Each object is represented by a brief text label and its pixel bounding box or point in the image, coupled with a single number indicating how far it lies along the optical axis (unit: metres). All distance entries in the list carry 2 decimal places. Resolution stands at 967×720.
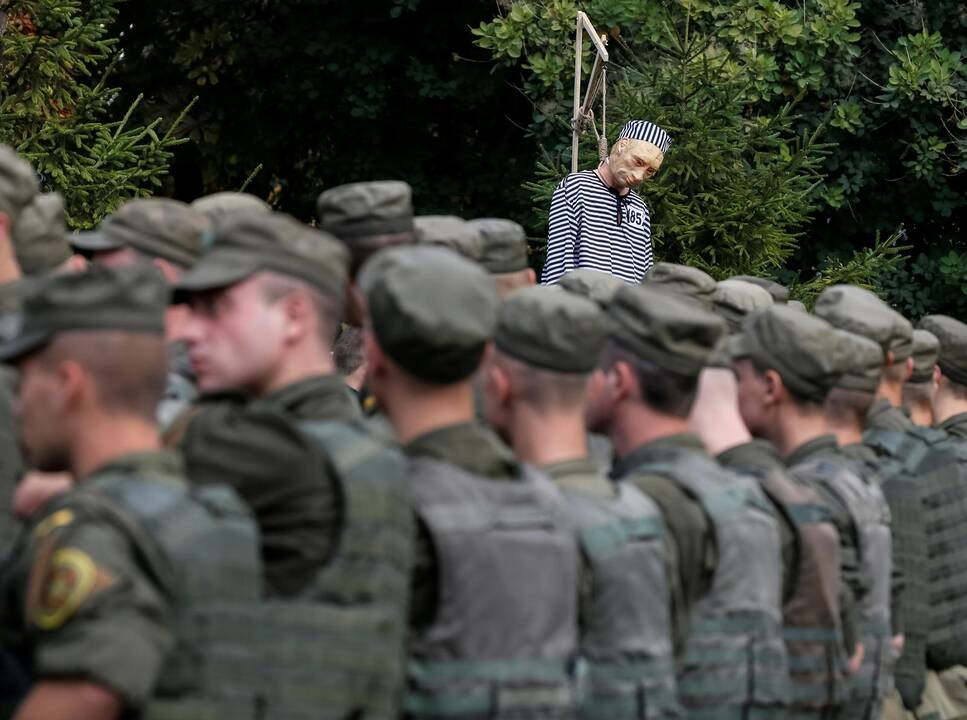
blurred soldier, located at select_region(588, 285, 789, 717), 5.07
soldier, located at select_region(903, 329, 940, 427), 8.75
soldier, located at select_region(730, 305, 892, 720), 5.99
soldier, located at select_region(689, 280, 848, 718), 5.53
